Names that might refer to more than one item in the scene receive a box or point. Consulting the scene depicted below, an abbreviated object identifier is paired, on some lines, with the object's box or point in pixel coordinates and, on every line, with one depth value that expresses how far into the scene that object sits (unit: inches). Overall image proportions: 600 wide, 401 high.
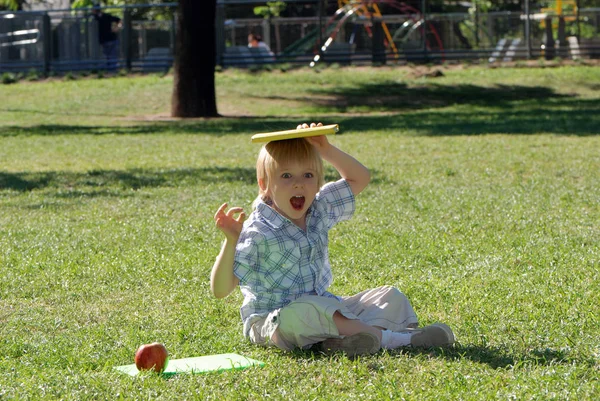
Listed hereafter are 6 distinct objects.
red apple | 249.1
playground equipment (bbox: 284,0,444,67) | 1688.2
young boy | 267.5
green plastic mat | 251.7
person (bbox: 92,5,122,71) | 1719.4
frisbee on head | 264.0
